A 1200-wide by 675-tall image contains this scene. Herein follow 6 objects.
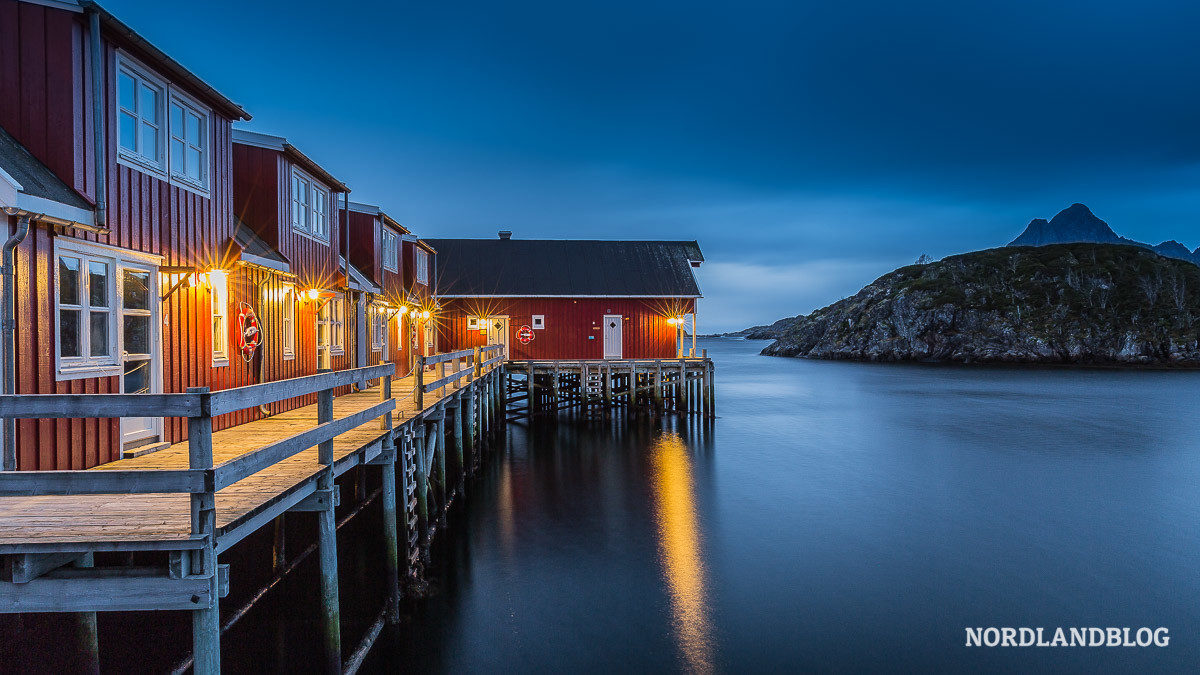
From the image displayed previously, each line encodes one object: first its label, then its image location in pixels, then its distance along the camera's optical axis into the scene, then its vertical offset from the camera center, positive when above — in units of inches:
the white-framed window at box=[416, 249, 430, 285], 919.3 +108.5
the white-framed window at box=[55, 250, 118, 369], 236.2 +13.6
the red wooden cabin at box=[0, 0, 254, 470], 222.8 +48.3
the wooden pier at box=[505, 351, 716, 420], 1055.0 -73.6
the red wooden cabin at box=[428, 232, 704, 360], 1179.9 +53.3
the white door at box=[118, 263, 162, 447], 271.4 +3.4
